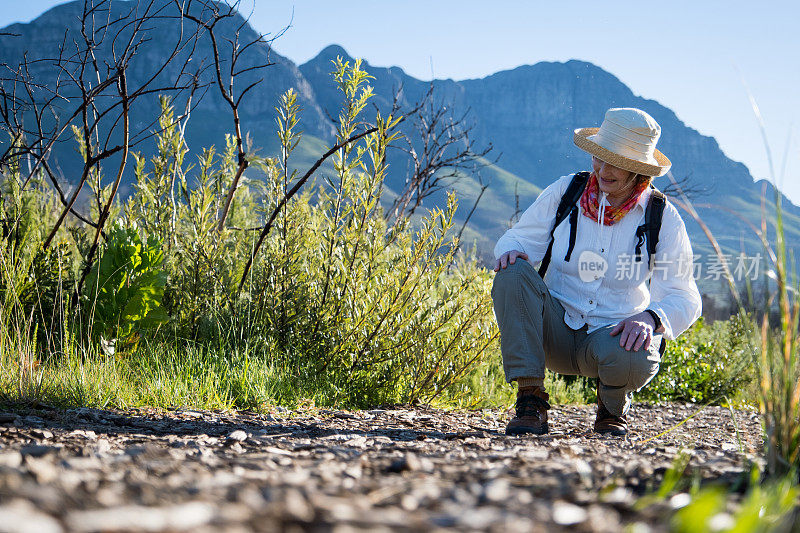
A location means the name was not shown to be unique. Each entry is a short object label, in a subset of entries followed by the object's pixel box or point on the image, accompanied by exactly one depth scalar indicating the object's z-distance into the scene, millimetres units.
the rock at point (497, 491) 1305
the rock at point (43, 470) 1327
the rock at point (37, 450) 1845
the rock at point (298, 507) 1101
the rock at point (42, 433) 2398
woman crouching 3223
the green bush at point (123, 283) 3879
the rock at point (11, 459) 1592
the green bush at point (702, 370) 6871
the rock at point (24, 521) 907
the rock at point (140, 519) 956
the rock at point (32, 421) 2692
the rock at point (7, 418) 2642
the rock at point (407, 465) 1706
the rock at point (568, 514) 1172
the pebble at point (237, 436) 2506
